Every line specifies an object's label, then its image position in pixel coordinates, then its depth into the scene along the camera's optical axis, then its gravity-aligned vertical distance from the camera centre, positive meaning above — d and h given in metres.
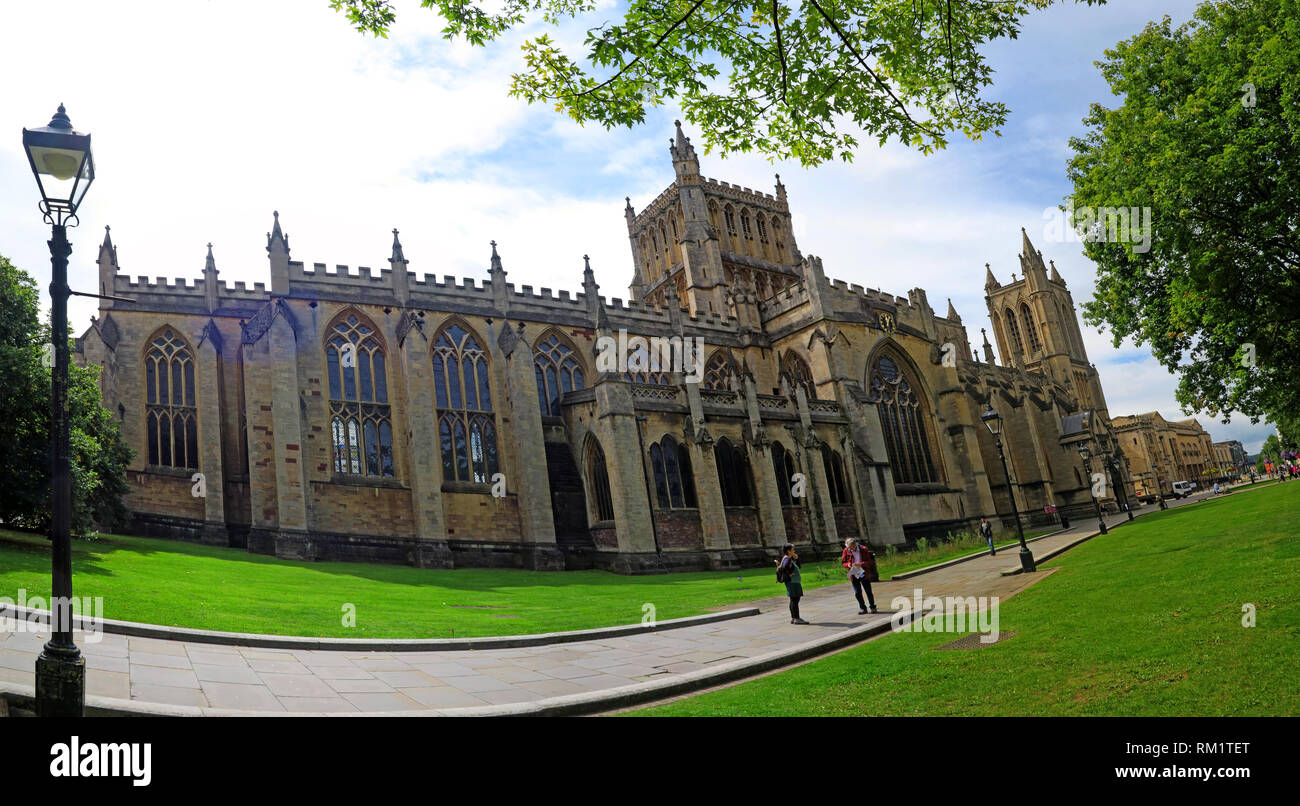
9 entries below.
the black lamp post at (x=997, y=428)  19.08 +2.05
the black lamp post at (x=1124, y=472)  59.97 -0.12
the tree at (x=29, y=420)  17.59 +5.40
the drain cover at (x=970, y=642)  9.35 -1.90
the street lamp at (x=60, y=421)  5.60 +1.85
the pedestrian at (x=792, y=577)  13.68 -1.01
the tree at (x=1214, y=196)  16.28 +5.97
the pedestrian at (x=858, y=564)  14.01 -1.04
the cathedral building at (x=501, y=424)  25.94 +5.65
